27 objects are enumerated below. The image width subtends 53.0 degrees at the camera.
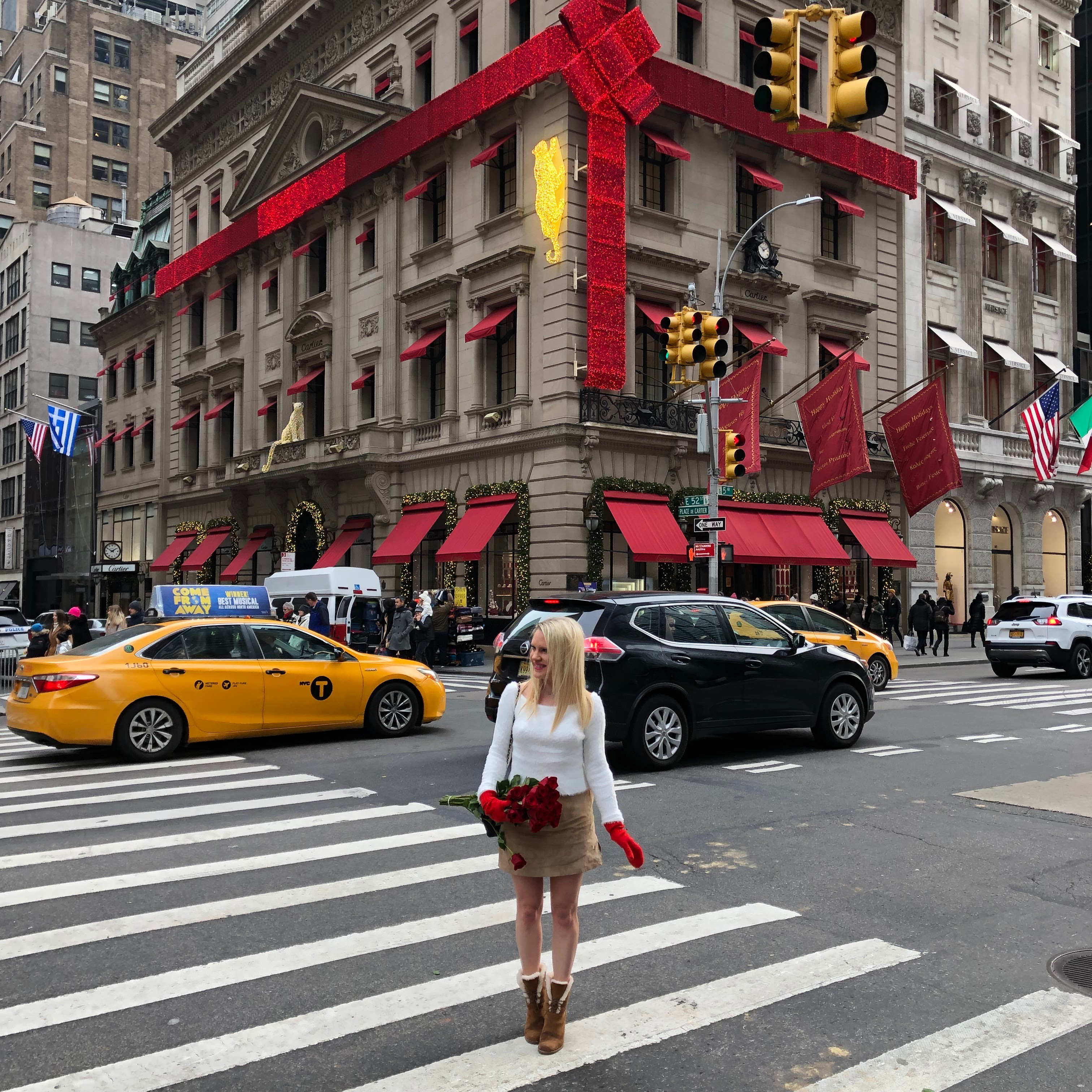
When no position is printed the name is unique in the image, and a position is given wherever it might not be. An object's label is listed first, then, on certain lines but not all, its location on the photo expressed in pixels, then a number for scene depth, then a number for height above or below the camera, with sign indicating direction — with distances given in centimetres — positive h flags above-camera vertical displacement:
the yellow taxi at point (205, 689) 1164 -119
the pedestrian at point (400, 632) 2355 -100
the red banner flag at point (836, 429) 2939 +430
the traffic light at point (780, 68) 852 +410
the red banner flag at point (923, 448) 3147 +409
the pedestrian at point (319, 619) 2531 -77
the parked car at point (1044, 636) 2322 -102
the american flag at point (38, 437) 4503 +612
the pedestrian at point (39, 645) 1775 -99
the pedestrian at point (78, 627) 1928 -75
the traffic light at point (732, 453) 2108 +260
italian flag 3359 +524
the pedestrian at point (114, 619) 2067 -66
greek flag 3969 +573
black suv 1091 -88
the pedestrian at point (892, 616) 3478 -90
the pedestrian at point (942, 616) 3136 -84
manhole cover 528 -190
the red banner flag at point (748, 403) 2684 +465
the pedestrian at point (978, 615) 3541 -88
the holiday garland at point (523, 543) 2944 +117
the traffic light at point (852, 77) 831 +398
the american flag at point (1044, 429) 3278 +480
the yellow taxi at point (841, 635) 1952 -85
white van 2869 -39
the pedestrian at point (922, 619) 3041 -87
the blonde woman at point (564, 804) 445 -90
